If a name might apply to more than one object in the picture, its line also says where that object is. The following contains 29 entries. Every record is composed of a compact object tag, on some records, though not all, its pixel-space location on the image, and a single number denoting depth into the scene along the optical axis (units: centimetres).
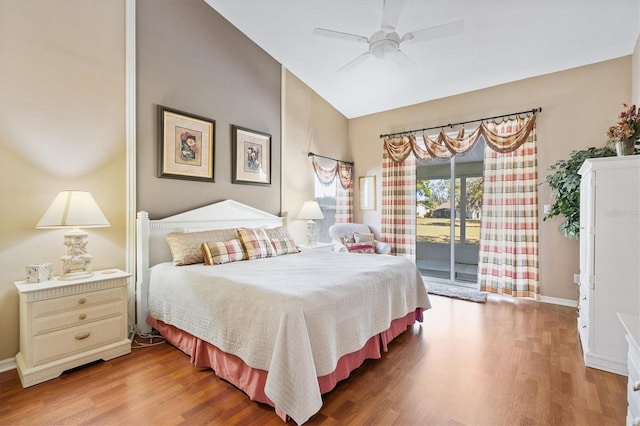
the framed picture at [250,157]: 383
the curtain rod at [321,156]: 496
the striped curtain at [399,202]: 502
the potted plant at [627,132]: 222
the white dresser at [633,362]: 106
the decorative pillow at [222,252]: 282
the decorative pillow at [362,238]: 499
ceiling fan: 245
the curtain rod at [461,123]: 391
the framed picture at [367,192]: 549
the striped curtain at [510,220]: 392
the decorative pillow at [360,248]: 484
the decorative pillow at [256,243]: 316
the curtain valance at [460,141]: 399
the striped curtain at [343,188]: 537
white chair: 495
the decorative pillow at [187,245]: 280
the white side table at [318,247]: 411
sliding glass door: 463
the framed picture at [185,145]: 312
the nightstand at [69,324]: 207
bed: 166
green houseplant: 311
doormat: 400
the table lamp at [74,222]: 220
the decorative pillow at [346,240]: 499
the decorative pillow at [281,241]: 345
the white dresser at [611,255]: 216
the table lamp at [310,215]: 450
